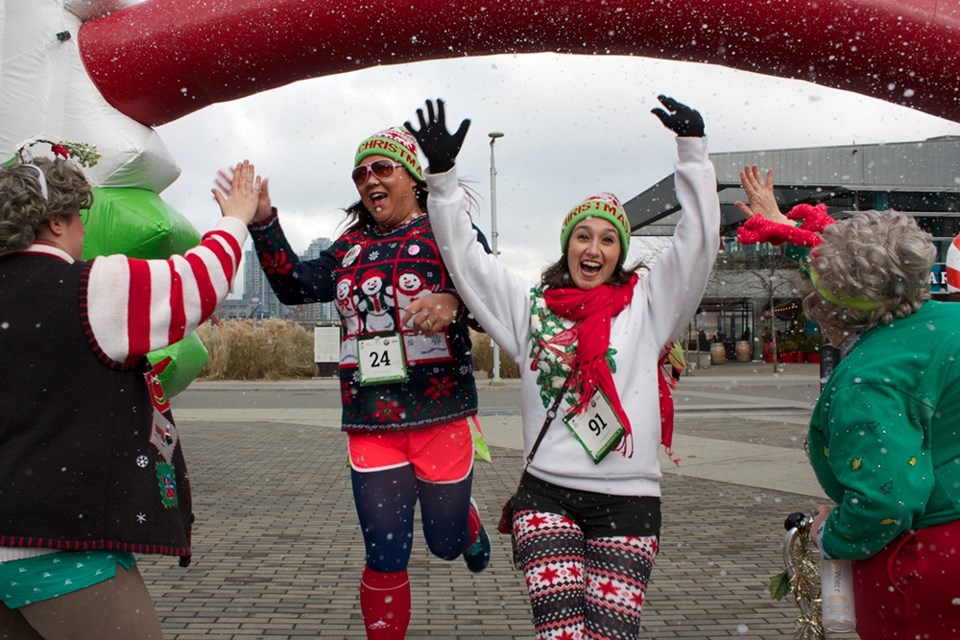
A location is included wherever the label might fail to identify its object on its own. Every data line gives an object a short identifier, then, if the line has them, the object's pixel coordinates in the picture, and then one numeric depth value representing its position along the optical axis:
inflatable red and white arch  3.86
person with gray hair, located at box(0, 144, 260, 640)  1.97
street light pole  20.79
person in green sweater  1.97
